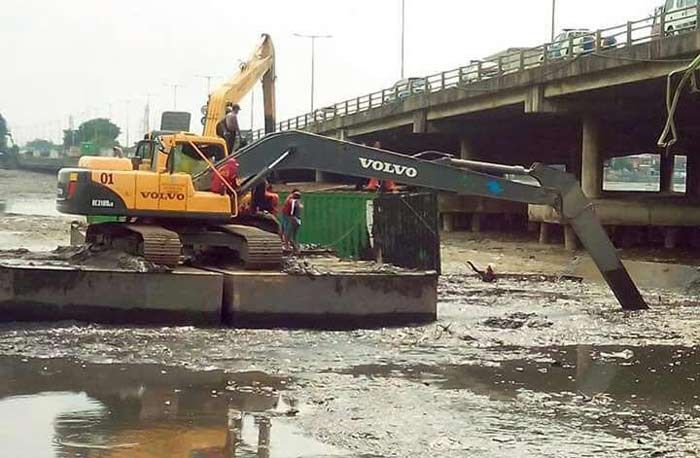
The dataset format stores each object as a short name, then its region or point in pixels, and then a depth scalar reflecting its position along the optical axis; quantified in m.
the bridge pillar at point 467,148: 51.41
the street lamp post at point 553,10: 52.84
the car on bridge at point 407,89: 50.28
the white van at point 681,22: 28.19
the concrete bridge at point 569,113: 30.83
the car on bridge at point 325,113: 65.88
